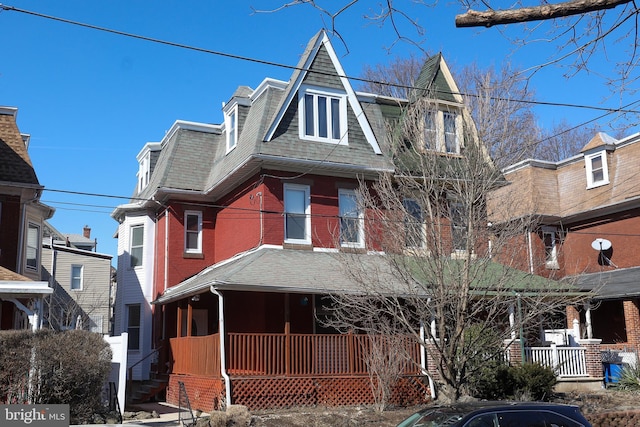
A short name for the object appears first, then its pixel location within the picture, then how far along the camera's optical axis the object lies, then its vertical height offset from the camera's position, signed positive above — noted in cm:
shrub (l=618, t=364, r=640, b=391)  2135 -169
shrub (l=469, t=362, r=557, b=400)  1806 -147
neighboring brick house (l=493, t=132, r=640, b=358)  2711 +463
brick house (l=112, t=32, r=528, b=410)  1769 +333
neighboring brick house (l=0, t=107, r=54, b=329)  2152 +441
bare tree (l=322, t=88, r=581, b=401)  1416 +170
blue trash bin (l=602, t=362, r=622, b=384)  2261 -155
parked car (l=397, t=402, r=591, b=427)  837 -111
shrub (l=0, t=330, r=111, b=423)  1352 -71
